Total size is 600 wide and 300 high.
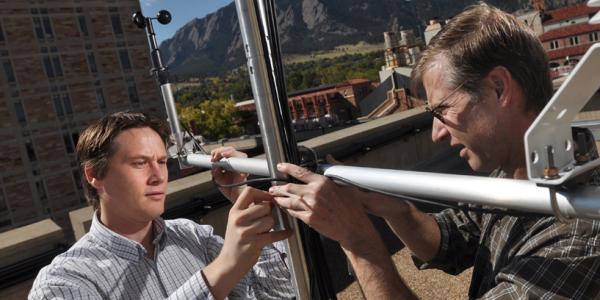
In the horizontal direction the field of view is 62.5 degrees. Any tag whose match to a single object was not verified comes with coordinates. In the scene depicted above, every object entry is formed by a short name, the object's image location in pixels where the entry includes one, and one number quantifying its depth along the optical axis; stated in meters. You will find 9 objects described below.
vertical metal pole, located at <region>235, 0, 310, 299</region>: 1.28
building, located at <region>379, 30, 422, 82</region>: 49.00
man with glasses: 1.20
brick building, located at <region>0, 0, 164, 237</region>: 35.94
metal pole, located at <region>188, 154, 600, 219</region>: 0.87
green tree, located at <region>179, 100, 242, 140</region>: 60.12
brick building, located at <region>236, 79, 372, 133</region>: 61.24
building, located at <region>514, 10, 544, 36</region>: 50.96
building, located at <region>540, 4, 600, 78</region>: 51.62
